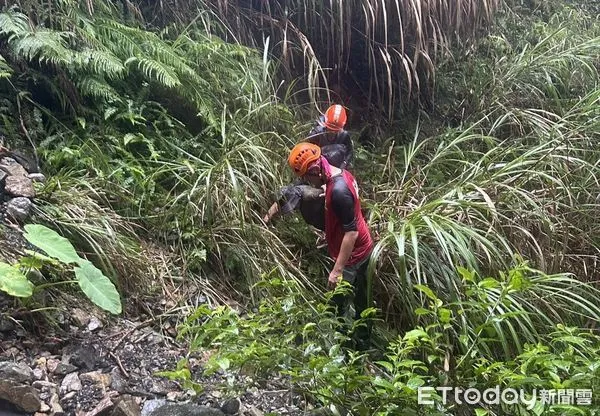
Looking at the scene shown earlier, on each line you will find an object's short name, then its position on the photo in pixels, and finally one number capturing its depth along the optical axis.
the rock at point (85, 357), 2.45
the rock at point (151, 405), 2.26
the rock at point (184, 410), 2.21
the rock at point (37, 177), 3.15
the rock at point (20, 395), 2.10
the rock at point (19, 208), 2.83
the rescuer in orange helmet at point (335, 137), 3.92
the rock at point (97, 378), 2.38
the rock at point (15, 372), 2.15
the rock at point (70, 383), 2.32
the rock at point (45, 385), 2.26
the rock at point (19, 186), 2.91
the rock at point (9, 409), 2.10
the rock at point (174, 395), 2.42
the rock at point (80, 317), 2.62
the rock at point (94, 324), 2.64
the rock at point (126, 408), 2.19
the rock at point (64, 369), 2.37
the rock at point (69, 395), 2.28
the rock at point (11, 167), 3.04
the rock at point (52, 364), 2.37
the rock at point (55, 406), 2.19
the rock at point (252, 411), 2.44
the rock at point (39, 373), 2.30
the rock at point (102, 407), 2.18
